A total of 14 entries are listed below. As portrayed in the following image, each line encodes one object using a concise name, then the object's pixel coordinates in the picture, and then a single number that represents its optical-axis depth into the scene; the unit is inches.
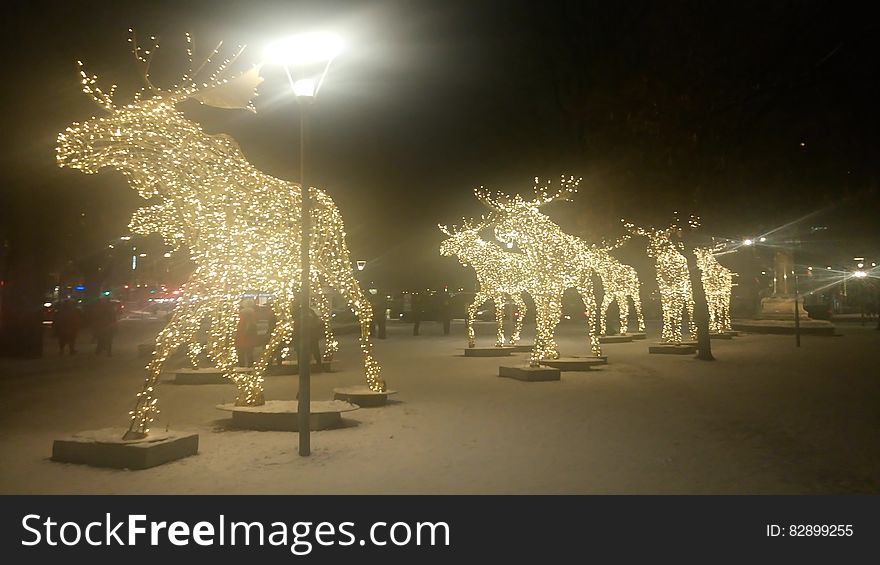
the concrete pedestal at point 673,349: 868.0
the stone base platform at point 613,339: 1045.8
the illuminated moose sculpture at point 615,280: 941.2
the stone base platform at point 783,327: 1168.2
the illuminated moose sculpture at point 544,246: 636.1
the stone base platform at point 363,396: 455.8
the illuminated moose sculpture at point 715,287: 1093.1
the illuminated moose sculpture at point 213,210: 341.9
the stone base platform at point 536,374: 587.4
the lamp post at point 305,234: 317.4
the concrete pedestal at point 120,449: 292.0
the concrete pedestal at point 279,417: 377.1
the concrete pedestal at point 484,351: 823.1
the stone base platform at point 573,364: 663.1
